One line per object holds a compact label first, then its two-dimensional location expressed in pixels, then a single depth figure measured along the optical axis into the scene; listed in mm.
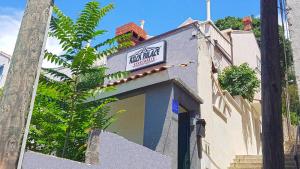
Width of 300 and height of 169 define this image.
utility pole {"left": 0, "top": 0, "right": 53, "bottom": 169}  3229
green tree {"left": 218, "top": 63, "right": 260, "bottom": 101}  16016
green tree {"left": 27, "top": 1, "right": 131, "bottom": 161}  6230
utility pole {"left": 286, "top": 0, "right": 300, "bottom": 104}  4121
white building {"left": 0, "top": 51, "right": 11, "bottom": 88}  23903
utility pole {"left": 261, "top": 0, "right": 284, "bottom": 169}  4219
